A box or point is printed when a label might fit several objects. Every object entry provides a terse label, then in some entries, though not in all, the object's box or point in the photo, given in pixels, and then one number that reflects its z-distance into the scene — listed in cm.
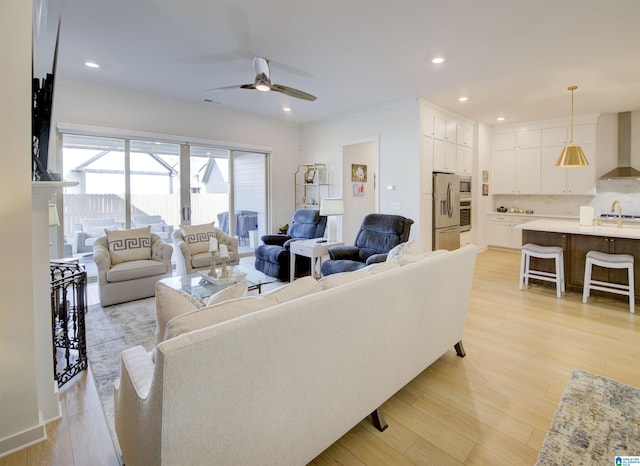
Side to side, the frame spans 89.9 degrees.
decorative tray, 322
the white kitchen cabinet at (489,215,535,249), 695
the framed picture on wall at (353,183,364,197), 673
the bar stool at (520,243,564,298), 411
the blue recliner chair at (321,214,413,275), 423
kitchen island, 378
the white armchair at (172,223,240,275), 433
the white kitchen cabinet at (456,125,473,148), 620
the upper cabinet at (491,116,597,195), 618
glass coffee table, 307
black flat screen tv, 197
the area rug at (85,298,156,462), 220
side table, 450
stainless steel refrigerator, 557
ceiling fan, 333
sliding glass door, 470
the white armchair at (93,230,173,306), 376
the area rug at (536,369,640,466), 163
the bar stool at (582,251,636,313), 360
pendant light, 428
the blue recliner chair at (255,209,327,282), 480
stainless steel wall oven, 654
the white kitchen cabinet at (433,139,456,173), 555
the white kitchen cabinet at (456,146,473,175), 623
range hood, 588
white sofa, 98
